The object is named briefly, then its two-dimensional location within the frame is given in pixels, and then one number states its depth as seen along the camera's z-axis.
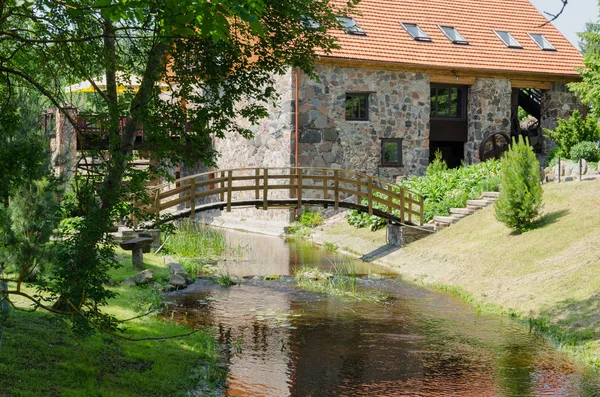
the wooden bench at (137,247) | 16.16
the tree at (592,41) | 23.19
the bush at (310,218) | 25.88
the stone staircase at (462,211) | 21.39
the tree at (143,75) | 8.44
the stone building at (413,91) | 26.02
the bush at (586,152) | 23.69
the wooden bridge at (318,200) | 19.14
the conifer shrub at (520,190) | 17.84
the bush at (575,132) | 25.22
